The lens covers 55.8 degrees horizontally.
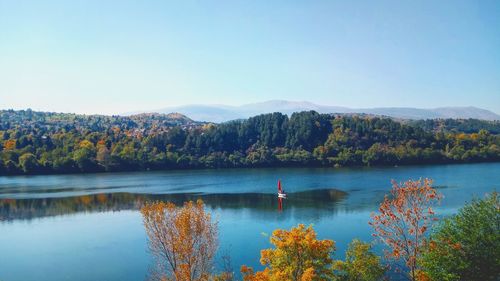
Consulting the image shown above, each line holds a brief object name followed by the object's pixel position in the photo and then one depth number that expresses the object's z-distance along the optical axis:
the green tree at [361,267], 26.85
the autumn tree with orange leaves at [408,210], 21.99
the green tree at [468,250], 24.80
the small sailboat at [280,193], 76.19
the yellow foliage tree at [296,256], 23.93
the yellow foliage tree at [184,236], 24.98
